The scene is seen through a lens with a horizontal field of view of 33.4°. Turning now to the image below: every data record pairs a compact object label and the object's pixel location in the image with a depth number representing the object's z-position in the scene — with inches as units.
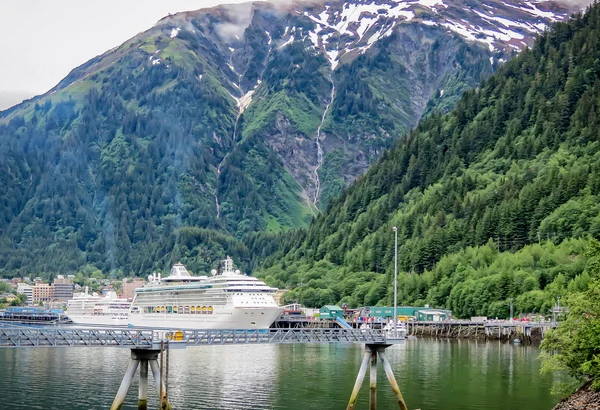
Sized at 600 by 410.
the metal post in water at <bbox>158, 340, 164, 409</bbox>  2904.5
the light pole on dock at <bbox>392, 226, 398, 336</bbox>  3409.9
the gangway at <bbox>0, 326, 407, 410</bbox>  2878.9
